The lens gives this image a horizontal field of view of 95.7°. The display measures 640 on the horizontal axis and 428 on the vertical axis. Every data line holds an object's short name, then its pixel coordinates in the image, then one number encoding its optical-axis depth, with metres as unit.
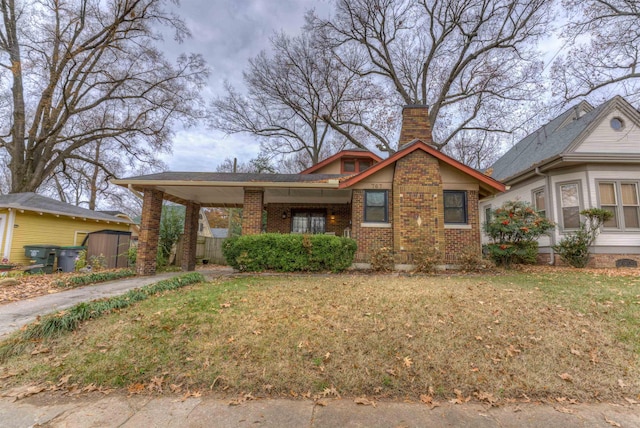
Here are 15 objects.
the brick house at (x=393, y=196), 9.51
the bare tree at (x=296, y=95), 19.14
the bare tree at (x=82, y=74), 14.60
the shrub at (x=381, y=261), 8.95
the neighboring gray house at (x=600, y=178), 9.66
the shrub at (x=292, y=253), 8.60
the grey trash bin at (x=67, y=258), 11.01
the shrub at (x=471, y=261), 8.79
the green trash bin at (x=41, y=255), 10.79
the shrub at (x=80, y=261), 10.90
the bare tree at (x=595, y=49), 11.16
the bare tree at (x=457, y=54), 16.78
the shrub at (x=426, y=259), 8.67
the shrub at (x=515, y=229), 8.58
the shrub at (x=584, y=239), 9.38
